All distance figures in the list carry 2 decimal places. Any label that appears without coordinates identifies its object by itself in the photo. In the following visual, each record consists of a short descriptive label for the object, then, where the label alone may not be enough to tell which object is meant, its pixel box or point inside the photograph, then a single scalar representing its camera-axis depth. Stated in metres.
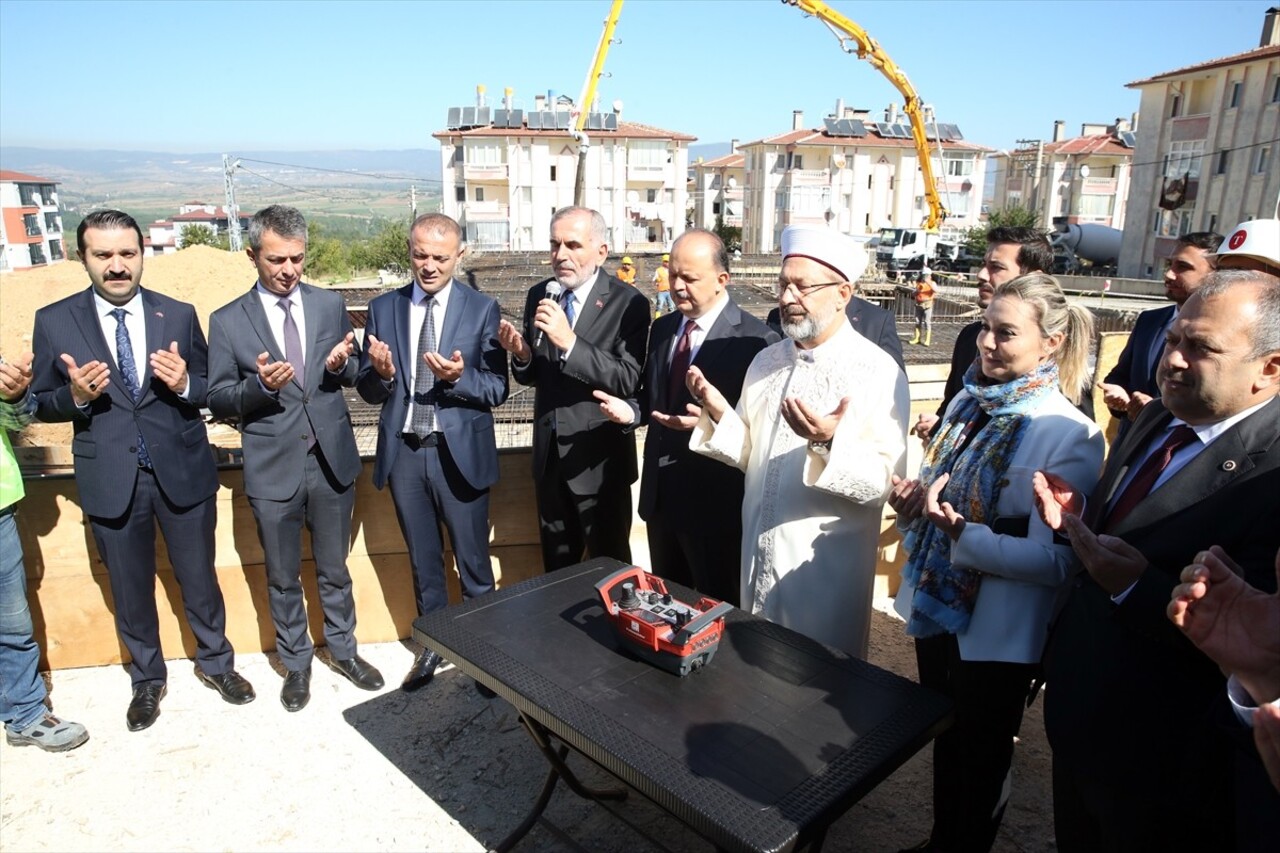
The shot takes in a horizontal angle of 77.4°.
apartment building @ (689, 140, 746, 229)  61.28
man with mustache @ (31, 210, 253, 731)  2.98
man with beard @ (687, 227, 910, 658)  2.53
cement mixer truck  34.66
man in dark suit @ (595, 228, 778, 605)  2.97
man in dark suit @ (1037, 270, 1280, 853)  1.51
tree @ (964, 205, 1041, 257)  39.16
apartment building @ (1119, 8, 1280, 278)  27.62
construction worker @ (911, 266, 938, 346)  14.62
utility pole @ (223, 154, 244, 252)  37.86
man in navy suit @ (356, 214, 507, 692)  3.24
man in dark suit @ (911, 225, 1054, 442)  3.37
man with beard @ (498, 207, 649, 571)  3.24
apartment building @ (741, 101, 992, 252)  48.16
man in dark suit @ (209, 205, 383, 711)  3.11
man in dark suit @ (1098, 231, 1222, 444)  3.19
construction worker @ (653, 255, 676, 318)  14.05
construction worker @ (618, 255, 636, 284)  14.52
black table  1.59
